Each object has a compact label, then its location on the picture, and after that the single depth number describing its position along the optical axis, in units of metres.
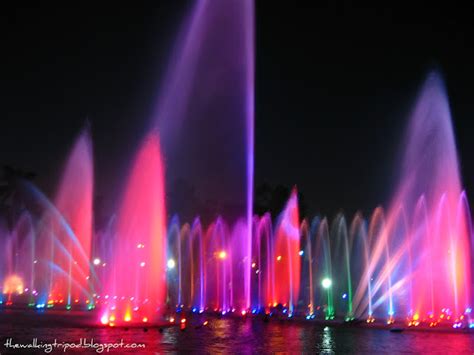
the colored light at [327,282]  32.44
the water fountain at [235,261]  26.66
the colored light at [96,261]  38.91
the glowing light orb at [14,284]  43.30
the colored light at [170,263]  36.28
